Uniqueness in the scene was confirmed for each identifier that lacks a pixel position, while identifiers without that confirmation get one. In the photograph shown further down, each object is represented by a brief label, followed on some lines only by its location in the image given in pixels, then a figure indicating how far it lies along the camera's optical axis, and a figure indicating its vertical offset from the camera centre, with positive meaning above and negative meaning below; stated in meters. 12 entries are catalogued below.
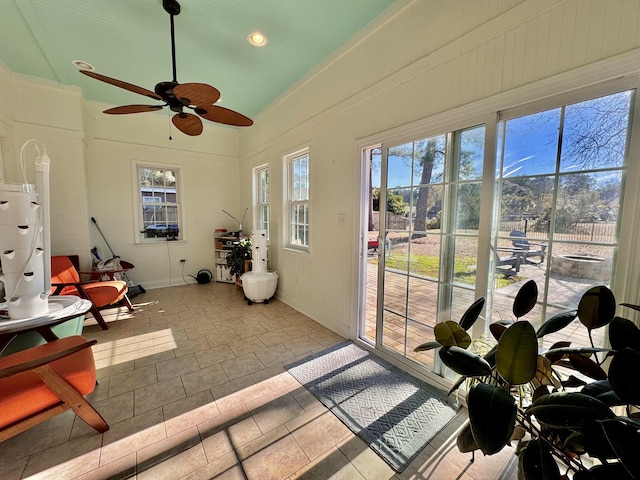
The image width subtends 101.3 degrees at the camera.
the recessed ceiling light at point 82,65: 2.97 +1.72
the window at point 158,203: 4.60 +0.23
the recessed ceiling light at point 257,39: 2.46 +1.71
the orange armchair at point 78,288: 3.02 -0.89
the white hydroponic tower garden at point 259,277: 3.83 -0.88
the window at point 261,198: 4.70 +0.36
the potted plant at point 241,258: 4.40 -0.68
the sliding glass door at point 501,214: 1.39 +0.05
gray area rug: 1.60 -1.33
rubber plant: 0.72 -0.54
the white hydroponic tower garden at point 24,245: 1.59 -0.20
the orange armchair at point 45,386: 1.32 -0.93
